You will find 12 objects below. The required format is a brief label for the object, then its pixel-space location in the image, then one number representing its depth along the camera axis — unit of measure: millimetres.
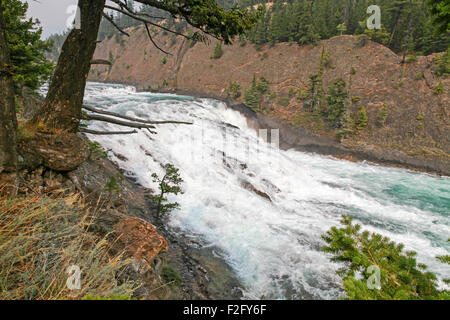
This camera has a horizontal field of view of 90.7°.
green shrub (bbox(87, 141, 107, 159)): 9148
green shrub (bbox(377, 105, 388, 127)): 26203
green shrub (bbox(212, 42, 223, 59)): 49688
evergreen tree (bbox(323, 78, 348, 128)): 26502
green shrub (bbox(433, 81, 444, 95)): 25797
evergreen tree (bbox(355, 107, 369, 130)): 26344
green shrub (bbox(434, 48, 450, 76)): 26209
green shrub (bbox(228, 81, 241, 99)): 37594
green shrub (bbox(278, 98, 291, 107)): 34188
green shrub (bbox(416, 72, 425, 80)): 28031
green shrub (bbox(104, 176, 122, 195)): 7402
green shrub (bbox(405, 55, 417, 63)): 29383
